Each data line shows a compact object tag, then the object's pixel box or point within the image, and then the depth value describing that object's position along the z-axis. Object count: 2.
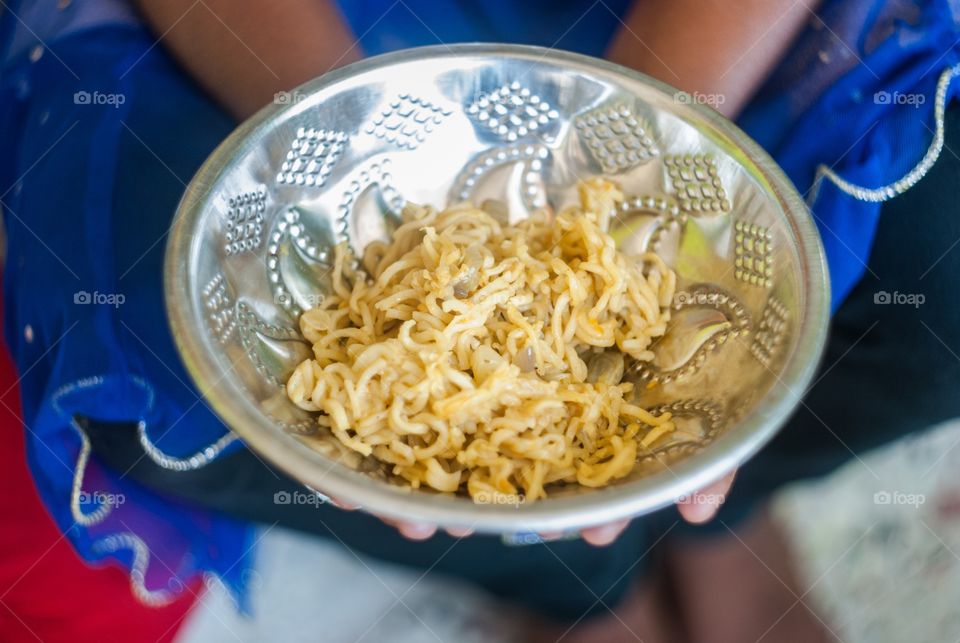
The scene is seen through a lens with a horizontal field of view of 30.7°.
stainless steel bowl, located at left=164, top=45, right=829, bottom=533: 0.45
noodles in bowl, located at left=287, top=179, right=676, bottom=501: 0.47
